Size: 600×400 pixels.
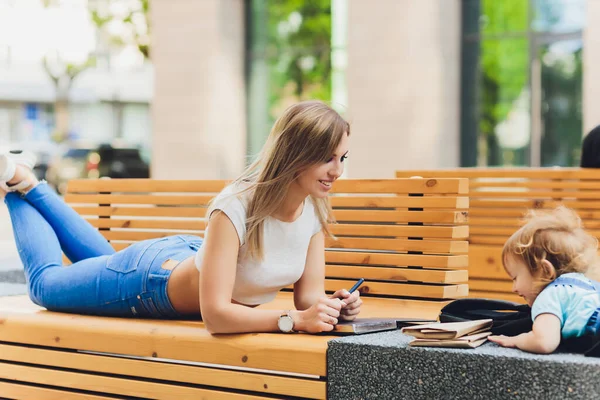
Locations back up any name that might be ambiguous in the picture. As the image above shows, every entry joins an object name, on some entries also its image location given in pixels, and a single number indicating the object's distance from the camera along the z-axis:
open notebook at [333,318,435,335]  3.30
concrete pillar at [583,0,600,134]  10.21
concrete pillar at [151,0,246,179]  13.22
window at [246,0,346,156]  12.82
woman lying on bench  3.32
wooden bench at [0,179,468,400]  3.32
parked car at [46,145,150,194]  24.11
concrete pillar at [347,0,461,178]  11.35
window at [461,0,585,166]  11.07
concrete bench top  2.75
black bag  3.11
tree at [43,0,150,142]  15.96
